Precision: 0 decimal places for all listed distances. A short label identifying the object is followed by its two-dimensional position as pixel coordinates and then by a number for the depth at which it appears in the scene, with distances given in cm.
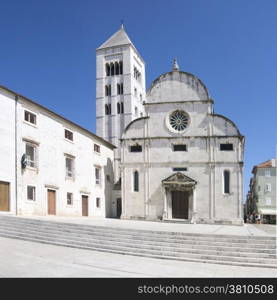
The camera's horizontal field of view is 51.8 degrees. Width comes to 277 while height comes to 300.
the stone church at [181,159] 2573
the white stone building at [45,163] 1764
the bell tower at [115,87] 4394
